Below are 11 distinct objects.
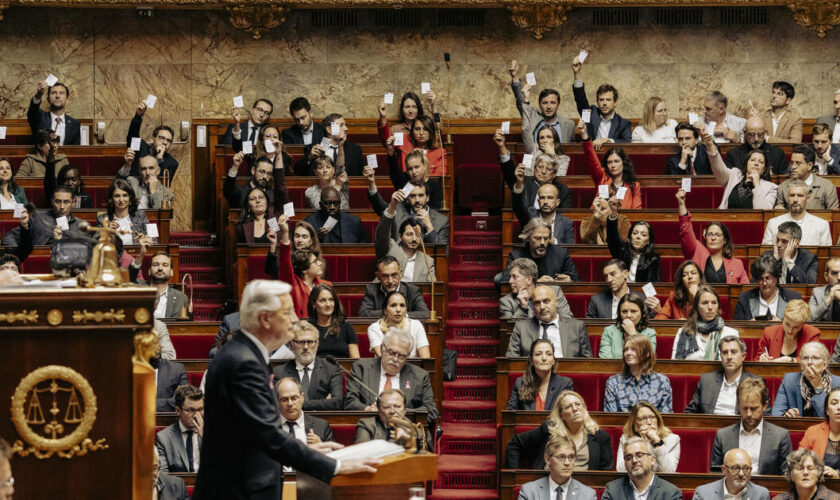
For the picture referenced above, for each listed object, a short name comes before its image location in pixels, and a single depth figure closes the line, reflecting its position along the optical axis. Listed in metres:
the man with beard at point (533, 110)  15.86
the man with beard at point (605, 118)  16.21
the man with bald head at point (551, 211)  13.62
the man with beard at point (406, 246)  12.80
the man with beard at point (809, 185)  14.09
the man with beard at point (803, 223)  13.29
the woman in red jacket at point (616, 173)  14.43
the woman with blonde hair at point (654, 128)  16.43
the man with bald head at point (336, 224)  13.74
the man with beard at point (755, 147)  14.96
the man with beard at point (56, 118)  16.47
